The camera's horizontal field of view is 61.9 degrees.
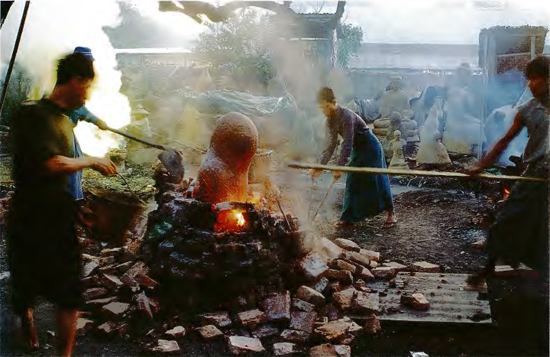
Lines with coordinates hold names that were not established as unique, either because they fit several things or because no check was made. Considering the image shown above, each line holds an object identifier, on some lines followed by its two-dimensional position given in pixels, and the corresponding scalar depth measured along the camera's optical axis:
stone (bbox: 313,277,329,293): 4.17
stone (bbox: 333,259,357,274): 4.37
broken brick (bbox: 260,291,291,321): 3.87
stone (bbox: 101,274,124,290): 4.19
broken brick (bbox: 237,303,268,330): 3.81
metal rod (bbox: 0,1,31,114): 3.86
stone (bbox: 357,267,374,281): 4.37
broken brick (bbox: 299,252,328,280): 4.21
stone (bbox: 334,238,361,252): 4.64
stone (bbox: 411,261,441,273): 4.39
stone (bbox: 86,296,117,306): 4.03
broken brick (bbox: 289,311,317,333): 3.80
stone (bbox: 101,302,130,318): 3.89
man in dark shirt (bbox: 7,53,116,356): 3.26
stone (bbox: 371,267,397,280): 4.36
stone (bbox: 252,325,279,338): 3.80
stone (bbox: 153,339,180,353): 3.63
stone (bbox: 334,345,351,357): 3.58
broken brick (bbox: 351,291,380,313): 3.95
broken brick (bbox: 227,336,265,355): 3.61
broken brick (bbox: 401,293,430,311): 3.91
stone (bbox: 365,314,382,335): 3.80
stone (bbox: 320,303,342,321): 3.96
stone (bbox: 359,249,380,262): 4.55
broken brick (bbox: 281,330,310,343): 3.72
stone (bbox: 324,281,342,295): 4.16
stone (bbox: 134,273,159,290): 4.11
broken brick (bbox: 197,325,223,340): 3.74
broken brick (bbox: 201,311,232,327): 3.84
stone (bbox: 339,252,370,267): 4.48
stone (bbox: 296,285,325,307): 4.05
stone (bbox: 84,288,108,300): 4.07
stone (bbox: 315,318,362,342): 3.70
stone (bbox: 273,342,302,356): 3.63
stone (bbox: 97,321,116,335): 3.76
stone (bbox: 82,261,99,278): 4.21
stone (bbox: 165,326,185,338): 3.75
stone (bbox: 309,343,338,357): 3.59
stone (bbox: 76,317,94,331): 3.82
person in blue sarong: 4.57
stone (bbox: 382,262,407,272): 4.43
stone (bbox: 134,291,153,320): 3.89
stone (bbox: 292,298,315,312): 3.97
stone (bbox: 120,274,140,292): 4.13
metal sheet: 3.82
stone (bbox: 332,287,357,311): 4.00
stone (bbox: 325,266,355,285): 4.27
